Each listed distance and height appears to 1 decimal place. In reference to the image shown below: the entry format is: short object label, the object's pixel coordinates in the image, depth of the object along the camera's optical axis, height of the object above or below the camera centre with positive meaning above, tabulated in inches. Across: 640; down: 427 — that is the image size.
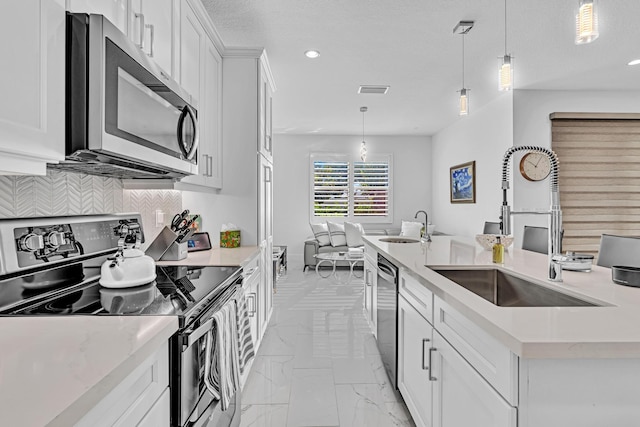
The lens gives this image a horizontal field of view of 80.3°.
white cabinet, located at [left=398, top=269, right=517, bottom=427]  40.0 -21.3
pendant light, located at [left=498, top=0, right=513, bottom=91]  93.5 +34.6
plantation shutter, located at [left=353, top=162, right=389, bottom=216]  298.0 +19.5
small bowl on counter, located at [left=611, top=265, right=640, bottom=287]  54.8 -9.1
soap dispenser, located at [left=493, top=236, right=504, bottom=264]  77.8 -8.3
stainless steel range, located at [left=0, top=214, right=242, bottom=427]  46.4 -11.6
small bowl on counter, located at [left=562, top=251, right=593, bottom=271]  65.9 -8.5
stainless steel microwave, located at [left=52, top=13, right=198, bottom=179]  42.8 +14.1
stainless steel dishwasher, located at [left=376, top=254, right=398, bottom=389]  89.4 -25.9
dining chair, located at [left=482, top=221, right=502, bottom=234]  169.3 -6.5
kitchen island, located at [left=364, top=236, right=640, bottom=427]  35.3 -15.1
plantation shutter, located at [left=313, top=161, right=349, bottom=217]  295.6 +19.8
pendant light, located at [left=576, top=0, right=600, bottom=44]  65.1 +33.5
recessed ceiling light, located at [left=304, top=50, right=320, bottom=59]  135.8 +58.1
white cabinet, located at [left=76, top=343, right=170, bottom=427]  29.5 -16.7
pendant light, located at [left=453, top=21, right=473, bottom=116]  112.7 +56.1
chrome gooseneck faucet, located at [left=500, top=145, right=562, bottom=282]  58.2 -2.5
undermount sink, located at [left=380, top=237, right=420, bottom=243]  138.6 -9.7
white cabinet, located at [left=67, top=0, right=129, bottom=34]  45.1 +28.1
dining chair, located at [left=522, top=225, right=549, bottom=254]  111.8 -7.8
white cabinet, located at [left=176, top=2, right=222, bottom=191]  88.2 +32.7
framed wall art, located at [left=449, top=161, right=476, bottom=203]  229.8 +20.0
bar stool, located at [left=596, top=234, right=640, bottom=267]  75.8 -7.7
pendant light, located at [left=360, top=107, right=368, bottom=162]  240.8 +38.9
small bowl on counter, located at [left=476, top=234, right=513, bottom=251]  97.3 -7.0
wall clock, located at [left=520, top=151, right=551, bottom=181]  186.1 +22.6
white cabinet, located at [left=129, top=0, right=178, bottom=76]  61.6 +32.9
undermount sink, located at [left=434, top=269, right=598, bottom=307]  59.3 -13.3
